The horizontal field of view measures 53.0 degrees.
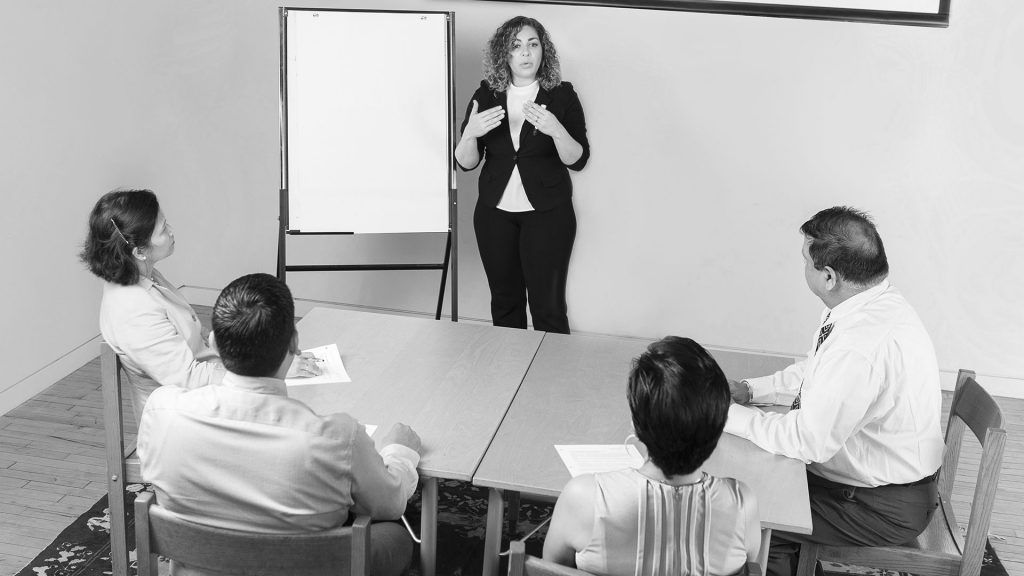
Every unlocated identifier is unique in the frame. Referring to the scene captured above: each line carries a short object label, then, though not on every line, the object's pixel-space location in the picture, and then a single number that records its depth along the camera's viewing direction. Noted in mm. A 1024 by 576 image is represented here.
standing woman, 4090
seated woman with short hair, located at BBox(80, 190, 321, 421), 2869
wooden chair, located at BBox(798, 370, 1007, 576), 2439
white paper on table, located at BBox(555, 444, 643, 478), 2469
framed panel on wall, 4289
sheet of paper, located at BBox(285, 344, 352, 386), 2888
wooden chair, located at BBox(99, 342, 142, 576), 2678
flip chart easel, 4242
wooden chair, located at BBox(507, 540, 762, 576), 1807
